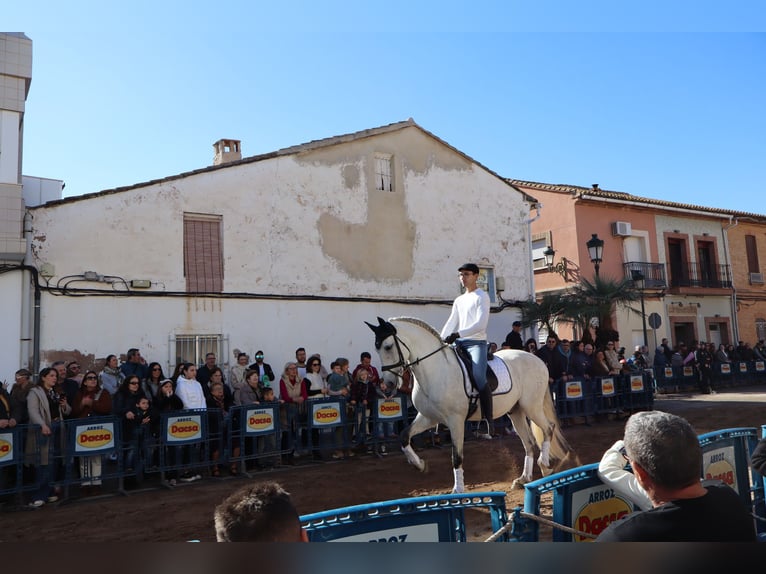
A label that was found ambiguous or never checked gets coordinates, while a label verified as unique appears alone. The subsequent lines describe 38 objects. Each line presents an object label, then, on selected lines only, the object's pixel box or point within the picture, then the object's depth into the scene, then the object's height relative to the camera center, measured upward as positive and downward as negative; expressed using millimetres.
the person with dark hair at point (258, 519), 1653 -439
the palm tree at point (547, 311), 17422 +1238
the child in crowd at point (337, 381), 11533 -383
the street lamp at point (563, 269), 26188 +3695
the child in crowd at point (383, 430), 11188 -1355
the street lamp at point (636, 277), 17844 +2168
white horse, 7641 -353
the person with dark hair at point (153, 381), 9891 -187
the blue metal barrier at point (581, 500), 3119 -847
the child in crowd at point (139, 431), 8828 -920
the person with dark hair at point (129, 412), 8828 -614
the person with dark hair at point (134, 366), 10953 +97
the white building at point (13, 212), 10922 +3054
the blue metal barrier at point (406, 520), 2533 -722
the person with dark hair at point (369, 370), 11719 -207
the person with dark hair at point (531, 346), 14630 +172
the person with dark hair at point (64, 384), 9273 -165
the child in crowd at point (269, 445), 10102 -1392
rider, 7676 +344
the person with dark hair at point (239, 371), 11594 -100
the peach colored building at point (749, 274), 30672 +3683
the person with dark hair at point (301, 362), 12461 +30
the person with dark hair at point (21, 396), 8328 -288
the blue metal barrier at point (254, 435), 9742 -1166
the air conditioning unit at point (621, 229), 27031 +5531
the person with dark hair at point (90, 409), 8609 -557
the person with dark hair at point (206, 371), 10945 -66
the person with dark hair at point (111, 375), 10617 -66
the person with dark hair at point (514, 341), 14156 +315
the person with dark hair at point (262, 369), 12383 -96
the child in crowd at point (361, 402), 11109 -789
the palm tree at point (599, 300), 16609 +1413
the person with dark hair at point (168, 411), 9148 -658
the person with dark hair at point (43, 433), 8086 -799
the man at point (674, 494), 1938 -530
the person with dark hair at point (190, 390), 9617 -355
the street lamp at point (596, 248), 16484 +2890
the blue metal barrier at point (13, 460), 7801 -1117
